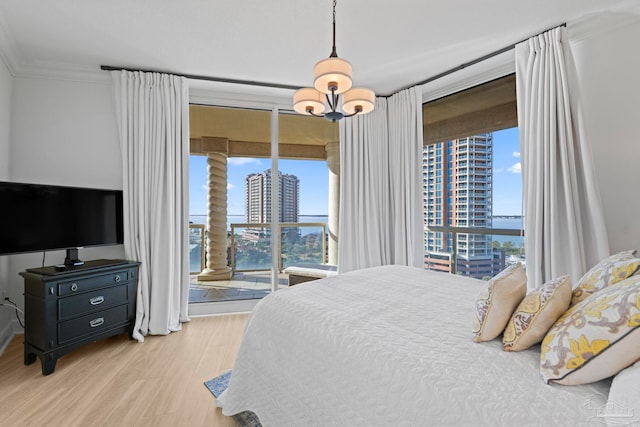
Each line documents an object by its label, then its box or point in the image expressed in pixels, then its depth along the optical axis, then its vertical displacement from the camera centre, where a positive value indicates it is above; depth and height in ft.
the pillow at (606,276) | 4.00 -0.70
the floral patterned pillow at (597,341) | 2.74 -1.06
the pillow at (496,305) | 3.87 -1.01
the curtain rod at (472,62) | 9.18 +4.93
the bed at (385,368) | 2.88 -1.55
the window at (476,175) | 10.95 +1.66
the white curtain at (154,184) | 10.37 +1.26
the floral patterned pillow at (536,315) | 3.53 -1.04
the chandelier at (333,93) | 6.07 +2.65
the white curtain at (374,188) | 12.87 +1.35
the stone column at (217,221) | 12.55 +0.05
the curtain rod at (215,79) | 10.33 +4.94
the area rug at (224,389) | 5.81 -3.52
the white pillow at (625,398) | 2.29 -1.32
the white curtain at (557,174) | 7.87 +1.15
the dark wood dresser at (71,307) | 7.82 -2.17
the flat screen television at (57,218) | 7.98 +0.14
